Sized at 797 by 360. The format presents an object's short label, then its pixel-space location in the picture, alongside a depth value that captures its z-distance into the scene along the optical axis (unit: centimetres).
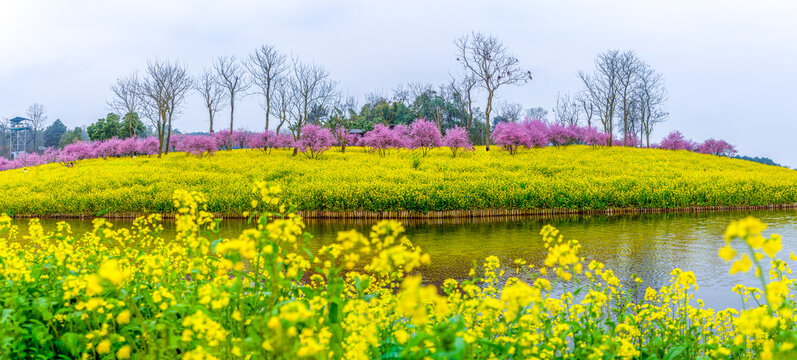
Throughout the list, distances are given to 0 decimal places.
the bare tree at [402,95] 7000
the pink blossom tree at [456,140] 3272
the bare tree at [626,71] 4500
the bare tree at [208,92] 4322
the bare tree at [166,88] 3800
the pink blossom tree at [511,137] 3372
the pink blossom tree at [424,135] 3309
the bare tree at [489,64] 4059
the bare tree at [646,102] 5200
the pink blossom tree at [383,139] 3416
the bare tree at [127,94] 4641
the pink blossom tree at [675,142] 4938
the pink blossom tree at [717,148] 4784
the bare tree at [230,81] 4128
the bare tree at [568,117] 6444
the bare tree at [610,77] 4459
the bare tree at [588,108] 5505
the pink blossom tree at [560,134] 3994
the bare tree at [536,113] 8031
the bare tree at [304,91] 4441
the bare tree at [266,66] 4072
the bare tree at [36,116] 6131
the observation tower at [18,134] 7762
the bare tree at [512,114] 7412
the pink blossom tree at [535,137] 3480
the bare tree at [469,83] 4419
